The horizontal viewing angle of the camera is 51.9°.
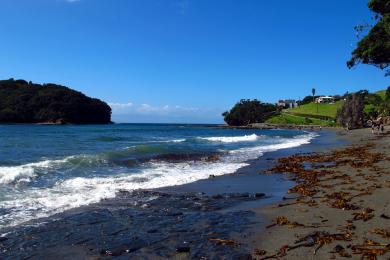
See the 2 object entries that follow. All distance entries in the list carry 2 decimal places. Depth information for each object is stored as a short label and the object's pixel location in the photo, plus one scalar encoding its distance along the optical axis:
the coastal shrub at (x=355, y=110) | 80.40
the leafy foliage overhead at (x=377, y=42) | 26.77
